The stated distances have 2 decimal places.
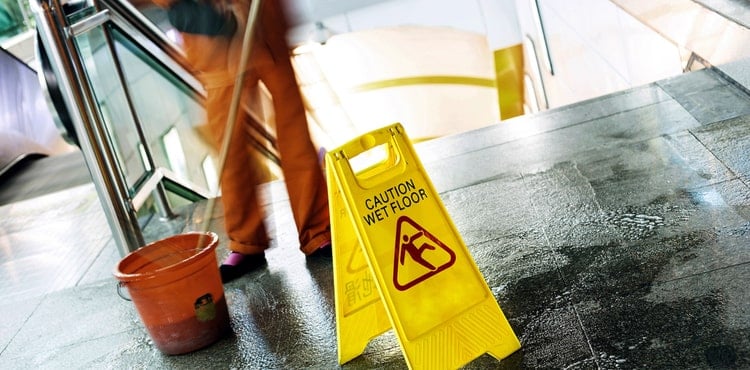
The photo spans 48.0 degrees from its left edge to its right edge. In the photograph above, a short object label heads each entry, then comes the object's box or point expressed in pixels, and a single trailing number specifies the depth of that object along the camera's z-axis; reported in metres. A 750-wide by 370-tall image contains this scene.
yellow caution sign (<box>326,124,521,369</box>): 2.29
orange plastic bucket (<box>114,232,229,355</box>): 2.84
